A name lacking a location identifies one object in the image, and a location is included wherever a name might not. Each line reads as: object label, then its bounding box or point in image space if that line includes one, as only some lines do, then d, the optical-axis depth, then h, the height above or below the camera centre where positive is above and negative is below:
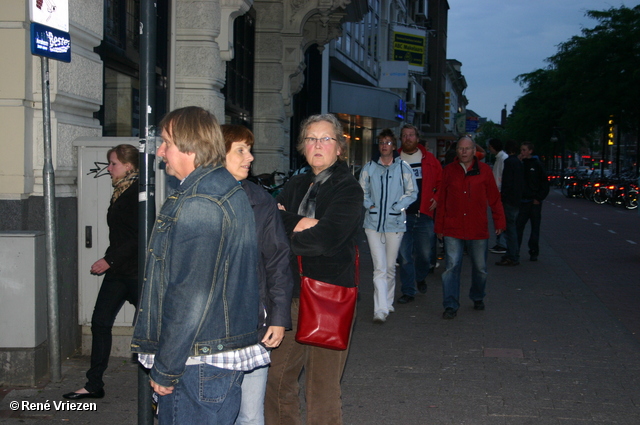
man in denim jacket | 2.60 -0.46
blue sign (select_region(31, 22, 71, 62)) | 4.91 +0.77
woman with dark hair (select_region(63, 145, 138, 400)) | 5.03 -0.75
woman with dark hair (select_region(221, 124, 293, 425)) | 3.21 -0.56
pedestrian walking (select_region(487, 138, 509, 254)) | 12.68 +0.16
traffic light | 41.91 +2.40
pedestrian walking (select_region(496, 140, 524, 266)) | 11.98 -0.48
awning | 22.78 +1.97
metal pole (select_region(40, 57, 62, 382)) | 5.31 -0.63
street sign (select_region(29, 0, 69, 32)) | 4.92 +0.97
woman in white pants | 7.59 -0.46
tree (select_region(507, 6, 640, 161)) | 38.75 +5.17
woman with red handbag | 3.61 -0.47
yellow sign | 32.58 +5.09
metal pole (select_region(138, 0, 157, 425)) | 3.59 +0.07
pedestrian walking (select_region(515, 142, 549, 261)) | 12.37 -0.44
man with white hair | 7.85 -0.54
